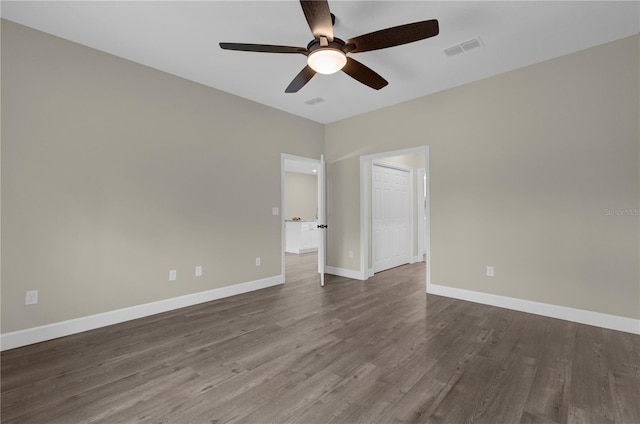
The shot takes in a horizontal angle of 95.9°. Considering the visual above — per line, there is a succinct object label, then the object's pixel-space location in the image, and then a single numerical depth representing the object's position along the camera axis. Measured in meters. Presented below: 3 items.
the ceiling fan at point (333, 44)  1.97
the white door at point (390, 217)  5.66
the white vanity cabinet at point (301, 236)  8.51
